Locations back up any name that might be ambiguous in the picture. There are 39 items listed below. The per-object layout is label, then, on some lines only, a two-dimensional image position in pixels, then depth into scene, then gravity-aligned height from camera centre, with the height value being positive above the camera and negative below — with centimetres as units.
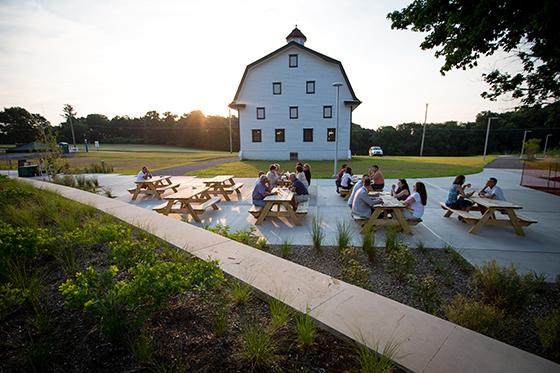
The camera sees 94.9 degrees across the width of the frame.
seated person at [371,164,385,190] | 977 -145
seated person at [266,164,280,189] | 1012 -134
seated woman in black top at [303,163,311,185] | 1068 -123
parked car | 4788 -181
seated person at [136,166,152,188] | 1080 -138
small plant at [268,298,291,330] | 249 -175
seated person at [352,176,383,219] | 668 -156
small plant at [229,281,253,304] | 301 -178
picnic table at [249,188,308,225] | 700 -190
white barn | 2827 +410
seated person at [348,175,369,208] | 771 -148
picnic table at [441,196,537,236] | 633 -191
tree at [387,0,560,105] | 442 +229
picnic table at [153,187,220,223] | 756 -193
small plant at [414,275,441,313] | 349 -213
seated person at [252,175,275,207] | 776 -153
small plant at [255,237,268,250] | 532 -208
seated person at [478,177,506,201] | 752 -146
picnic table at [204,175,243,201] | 1018 -184
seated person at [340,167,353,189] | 1027 -154
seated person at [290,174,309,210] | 862 -162
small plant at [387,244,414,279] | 435 -211
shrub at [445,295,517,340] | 274 -192
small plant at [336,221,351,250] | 521 -198
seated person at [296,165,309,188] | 947 -119
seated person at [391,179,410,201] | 758 -146
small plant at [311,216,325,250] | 539 -202
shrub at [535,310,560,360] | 251 -192
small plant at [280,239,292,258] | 493 -206
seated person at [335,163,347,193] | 1084 -146
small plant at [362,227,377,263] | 489 -201
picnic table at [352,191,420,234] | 638 -190
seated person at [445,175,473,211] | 745 -161
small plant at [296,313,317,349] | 232 -172
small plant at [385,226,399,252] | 518 -201
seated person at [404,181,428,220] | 662 -163
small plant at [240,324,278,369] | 210 -172
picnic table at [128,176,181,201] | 1038 -185
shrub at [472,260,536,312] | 335 -197
